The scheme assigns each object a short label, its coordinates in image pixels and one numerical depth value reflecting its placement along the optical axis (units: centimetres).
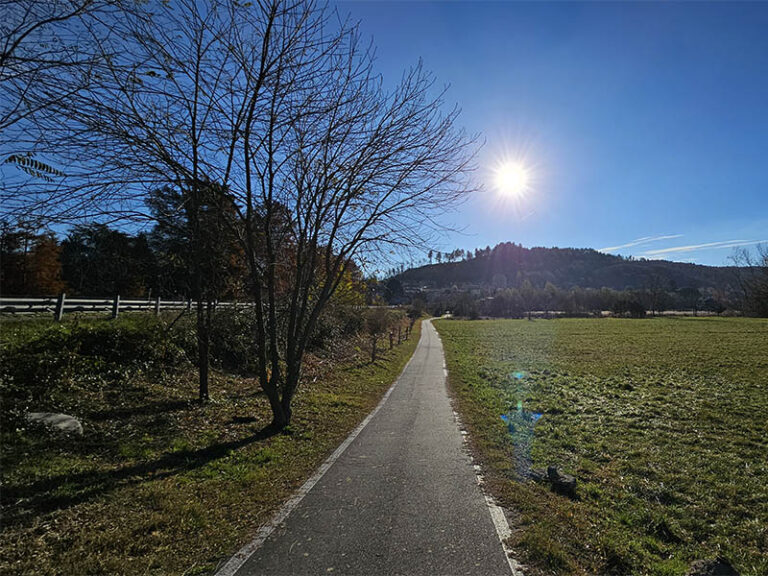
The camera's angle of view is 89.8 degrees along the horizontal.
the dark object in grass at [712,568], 330
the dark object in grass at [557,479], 516
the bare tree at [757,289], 5507
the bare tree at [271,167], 566
